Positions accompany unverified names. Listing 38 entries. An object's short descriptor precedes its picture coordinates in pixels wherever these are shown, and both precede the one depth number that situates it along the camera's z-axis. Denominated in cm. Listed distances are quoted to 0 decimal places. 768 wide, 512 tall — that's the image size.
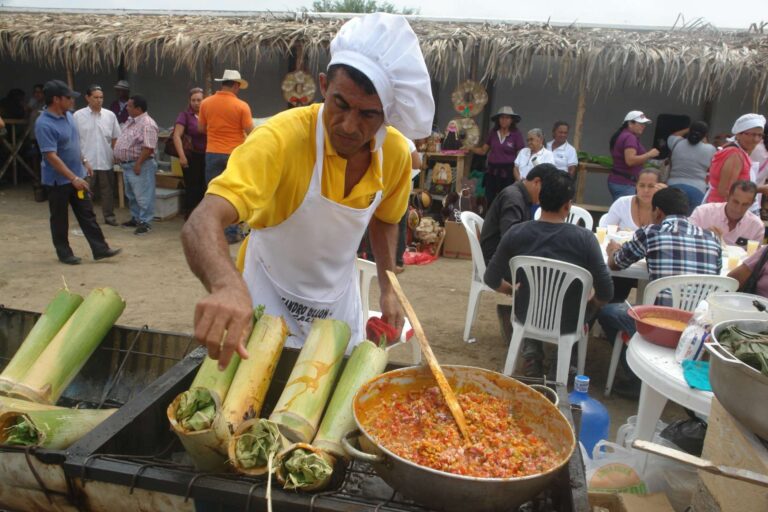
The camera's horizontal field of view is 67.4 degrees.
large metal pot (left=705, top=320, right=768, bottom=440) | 135
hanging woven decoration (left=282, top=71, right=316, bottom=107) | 991
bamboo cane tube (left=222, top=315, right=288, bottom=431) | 144
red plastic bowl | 288
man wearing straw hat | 760
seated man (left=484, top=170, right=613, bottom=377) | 387
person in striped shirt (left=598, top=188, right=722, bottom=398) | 400
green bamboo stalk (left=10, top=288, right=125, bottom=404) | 174
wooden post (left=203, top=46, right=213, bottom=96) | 1016
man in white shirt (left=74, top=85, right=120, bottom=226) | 864
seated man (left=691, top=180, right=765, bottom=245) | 513
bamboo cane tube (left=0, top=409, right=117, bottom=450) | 139
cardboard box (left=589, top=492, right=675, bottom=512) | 200
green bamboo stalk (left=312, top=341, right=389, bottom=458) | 137
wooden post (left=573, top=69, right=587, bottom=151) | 916
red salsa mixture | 128
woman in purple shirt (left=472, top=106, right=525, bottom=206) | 904
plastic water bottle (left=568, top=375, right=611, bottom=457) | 306
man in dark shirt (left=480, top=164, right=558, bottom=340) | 473
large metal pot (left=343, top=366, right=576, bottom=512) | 110
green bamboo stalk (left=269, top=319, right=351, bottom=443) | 141
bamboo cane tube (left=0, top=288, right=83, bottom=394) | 178
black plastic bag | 249
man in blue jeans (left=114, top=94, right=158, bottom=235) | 840
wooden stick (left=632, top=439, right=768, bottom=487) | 116
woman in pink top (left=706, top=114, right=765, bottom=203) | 579
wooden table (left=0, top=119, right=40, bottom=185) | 1118
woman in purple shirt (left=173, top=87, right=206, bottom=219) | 861
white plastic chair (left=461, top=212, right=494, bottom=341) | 501
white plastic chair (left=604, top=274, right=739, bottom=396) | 379
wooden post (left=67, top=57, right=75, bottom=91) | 1057
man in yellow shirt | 143
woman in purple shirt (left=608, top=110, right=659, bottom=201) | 802
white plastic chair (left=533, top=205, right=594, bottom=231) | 600
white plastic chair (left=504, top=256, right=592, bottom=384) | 391
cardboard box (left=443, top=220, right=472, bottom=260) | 803
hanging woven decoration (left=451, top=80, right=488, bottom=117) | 968
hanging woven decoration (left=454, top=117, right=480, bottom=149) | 988
